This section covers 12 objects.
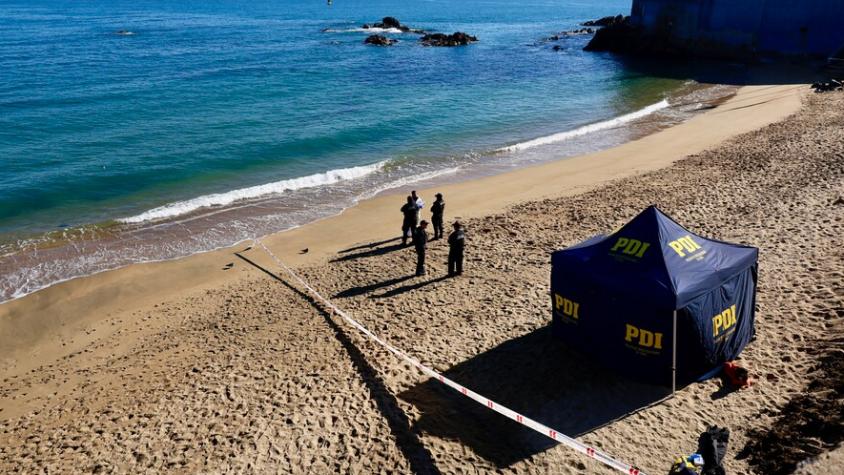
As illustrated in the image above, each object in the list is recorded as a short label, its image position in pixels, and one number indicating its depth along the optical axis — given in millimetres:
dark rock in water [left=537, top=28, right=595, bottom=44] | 70806
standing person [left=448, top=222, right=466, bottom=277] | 12961
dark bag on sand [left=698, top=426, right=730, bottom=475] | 6984
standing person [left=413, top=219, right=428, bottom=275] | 13273
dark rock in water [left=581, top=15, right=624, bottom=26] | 79050
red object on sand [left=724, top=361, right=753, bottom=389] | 8773
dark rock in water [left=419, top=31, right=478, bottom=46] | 63750
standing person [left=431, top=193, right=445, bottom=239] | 15375
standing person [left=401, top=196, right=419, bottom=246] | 15102
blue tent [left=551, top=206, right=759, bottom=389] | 8461
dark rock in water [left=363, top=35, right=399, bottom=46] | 61897
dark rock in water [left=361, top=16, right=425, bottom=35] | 76612
